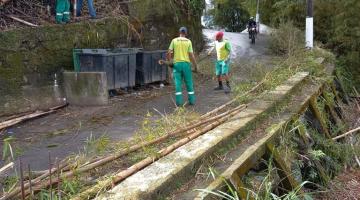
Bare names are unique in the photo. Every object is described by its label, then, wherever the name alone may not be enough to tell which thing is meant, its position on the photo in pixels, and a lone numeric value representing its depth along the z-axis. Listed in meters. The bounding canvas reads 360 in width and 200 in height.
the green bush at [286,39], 17.40
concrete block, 11.10
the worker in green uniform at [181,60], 10.54
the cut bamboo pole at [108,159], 4.83
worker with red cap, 12.71
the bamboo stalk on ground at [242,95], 8.12
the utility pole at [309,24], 17.06
